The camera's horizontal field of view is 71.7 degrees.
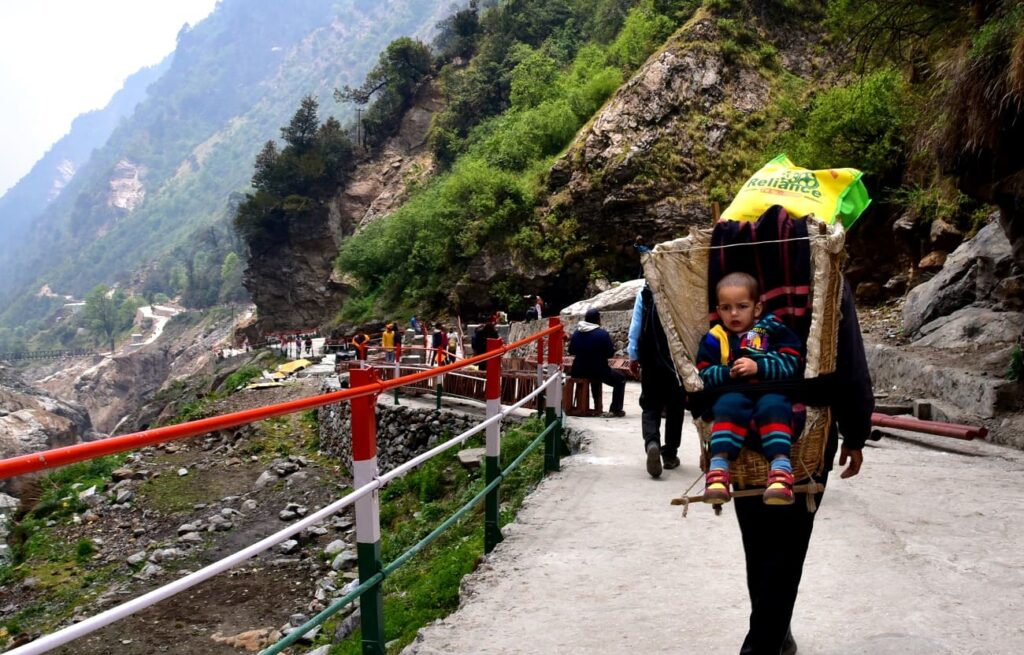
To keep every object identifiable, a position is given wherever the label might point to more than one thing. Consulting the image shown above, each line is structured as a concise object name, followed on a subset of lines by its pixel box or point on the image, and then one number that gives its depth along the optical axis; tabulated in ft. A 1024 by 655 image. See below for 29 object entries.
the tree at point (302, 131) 168.14
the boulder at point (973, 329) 30.81
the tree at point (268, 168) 165.07
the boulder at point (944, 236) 49.52
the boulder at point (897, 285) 55.58
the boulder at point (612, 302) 64.90
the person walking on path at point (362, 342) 48.62
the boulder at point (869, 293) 58.44
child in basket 7.57
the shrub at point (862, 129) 57.21
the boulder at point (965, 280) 34.78
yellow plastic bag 8.77
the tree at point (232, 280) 365.61
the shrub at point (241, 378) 90.84
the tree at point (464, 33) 172.04
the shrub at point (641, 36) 99.40
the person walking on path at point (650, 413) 17.38
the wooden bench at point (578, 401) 32.96
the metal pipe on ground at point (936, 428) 24.11
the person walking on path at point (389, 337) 68.13
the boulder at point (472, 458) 31.96
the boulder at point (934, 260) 50.90
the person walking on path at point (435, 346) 55.14
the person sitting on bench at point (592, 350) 30.12
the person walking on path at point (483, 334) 43.86
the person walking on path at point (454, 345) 56.26
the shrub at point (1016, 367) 25.67
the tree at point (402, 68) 172.04
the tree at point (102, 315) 409.49
